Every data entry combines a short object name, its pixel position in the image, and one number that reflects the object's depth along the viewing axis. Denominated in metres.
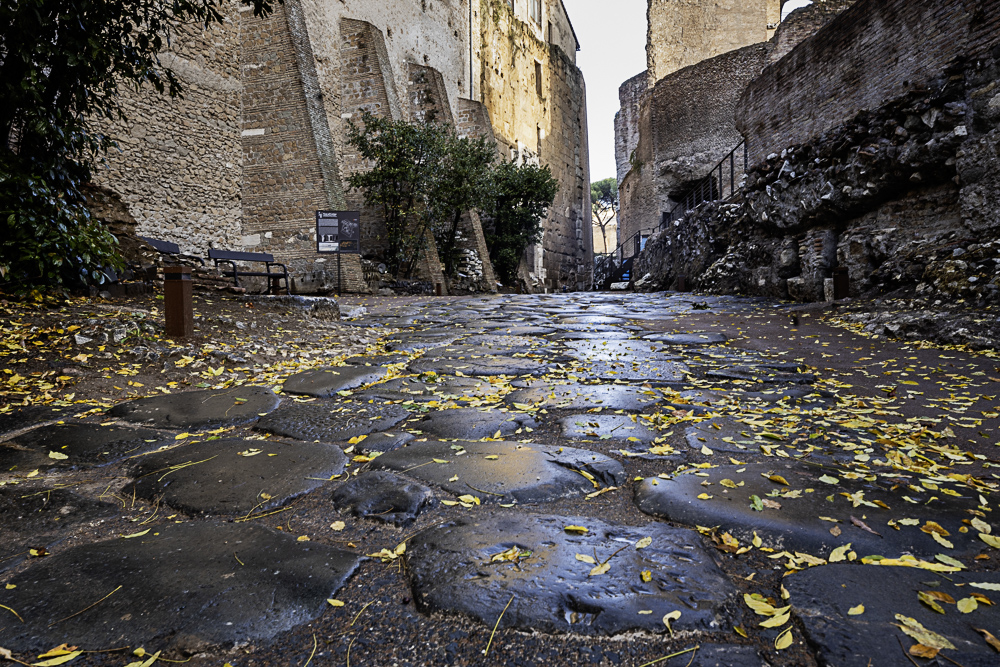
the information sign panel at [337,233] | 11.92
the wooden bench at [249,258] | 8.73
